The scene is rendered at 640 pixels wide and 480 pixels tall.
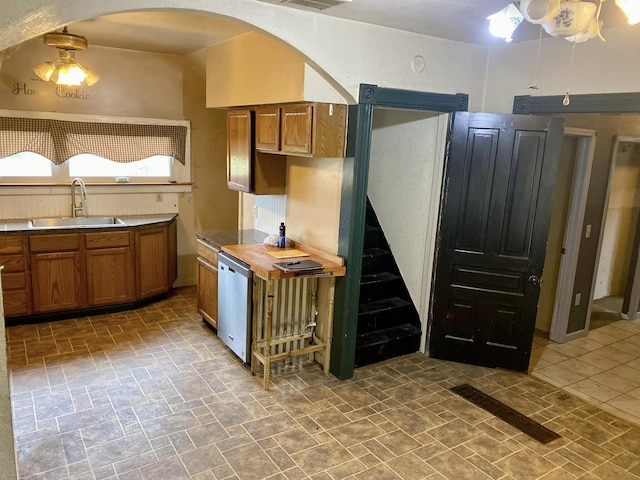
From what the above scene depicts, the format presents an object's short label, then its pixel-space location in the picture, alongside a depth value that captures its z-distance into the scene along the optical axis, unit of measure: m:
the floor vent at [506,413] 3.13
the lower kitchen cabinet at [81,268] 4.38
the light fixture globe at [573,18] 1.92
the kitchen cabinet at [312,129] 3.34
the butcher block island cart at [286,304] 3.51
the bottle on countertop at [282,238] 4.05
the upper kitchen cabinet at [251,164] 4.10
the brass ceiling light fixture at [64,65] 3.56
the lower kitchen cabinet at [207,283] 4.27
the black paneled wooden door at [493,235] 3.67
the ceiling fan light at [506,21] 2.19
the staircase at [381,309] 4.04
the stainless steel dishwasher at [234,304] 3.67
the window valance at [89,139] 4.67
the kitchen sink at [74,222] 4.71
